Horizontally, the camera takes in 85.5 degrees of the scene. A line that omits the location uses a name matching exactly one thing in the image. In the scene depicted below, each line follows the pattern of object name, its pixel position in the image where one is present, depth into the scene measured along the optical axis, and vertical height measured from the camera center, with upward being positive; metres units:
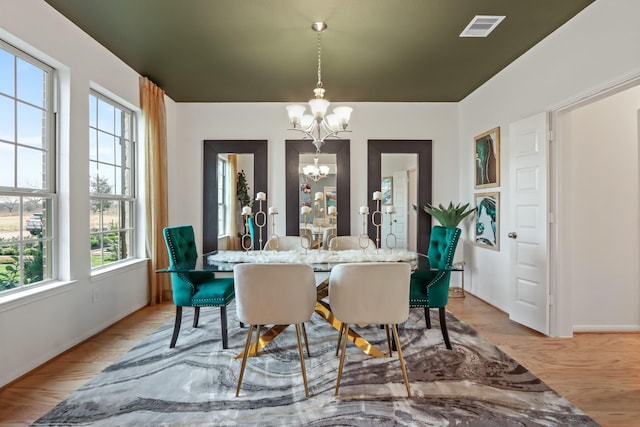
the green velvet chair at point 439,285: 2.83 -0.62
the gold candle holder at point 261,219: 5.02 -0.11
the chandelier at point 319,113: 2.91 +0.85
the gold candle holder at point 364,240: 3.19 -0.28
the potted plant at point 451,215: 4.54 -0.05
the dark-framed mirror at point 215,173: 5.05 +0.56
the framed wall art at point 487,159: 4.12 +0.66
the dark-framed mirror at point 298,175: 5.05 +0.53
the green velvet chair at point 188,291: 2.85 -0.66
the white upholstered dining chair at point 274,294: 2.16 -0.52
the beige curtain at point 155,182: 4.09 +0.36
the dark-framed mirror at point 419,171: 5.08 +0.59
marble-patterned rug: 1.93 -1.14
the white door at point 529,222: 3.24 -0.10
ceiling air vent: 2.83 +1.58
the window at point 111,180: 3.44 +0.35
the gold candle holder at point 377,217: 5.04 -0.08
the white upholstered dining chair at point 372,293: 2.13 -0.52
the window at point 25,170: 2.45 +0.32
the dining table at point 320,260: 2.65 -0.39
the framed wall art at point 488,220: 4.12 -0.11
